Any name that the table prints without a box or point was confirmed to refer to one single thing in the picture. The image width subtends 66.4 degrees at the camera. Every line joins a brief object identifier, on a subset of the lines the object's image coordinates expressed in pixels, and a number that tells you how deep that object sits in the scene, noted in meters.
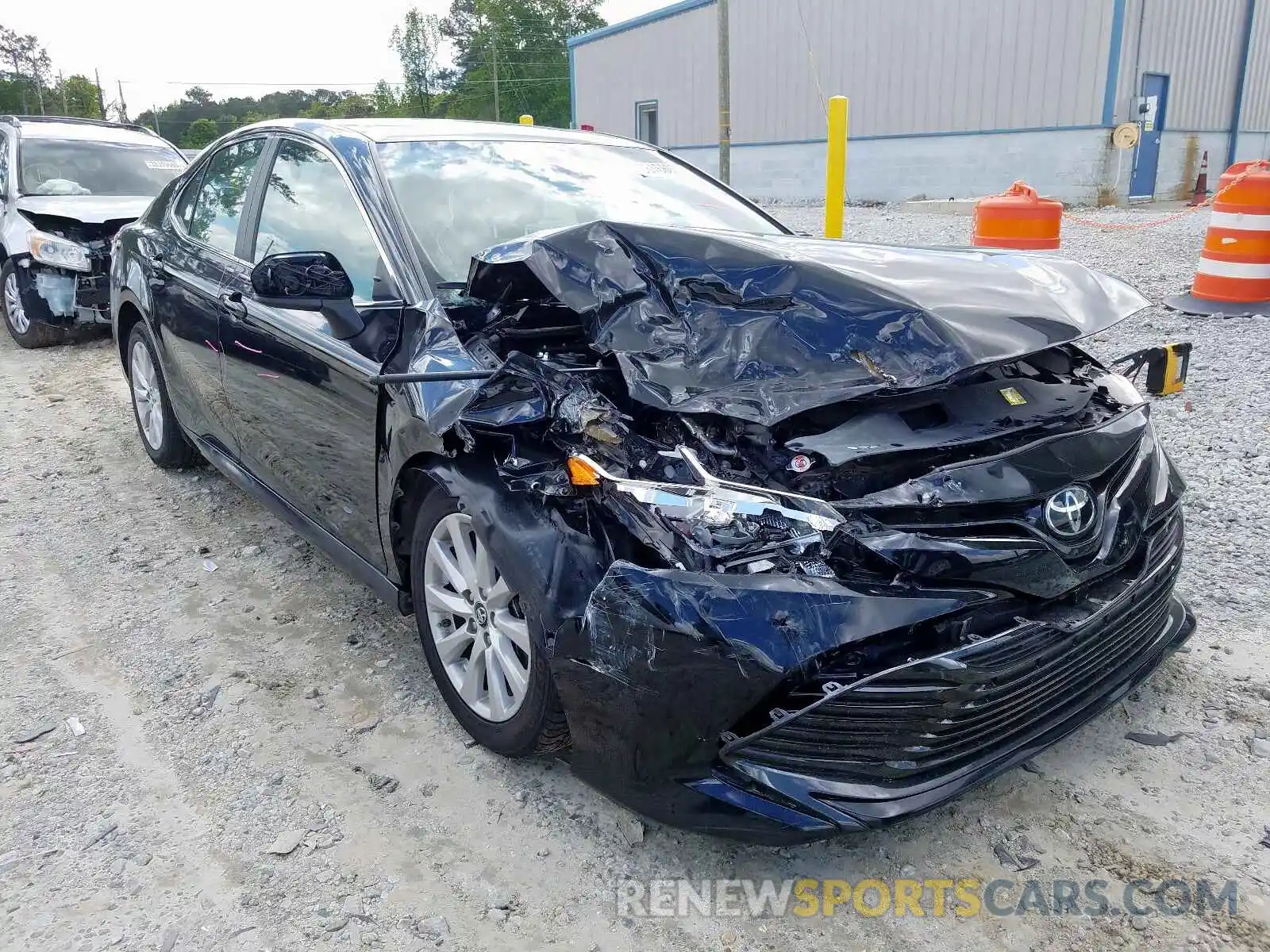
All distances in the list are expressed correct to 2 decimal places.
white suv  7.95
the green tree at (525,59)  60.03
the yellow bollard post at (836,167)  8.41
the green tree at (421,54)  72.38
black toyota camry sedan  2.03
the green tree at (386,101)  67.19
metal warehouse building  17.66
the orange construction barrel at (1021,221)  8.20
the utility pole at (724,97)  14.14
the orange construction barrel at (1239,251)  7.02
